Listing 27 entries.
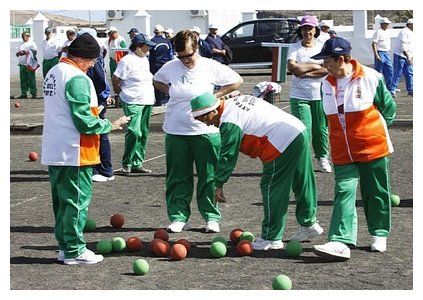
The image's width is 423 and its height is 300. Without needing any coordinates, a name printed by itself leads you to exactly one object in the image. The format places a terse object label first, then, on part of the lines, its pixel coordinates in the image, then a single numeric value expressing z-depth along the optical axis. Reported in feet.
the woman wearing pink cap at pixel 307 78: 41.19
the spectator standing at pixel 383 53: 83.10
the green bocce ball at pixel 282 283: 24.76
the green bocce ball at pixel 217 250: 28.81
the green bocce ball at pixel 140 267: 26.91
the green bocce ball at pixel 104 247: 29.66
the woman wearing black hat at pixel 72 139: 27.55
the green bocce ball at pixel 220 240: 29.99
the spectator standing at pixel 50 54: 82.58
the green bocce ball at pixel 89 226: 33.17
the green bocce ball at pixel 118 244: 29.89
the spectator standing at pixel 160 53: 73.41
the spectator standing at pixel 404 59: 82.02
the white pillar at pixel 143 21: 141.28
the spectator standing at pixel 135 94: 45.73
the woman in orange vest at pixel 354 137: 28.48
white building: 152.56
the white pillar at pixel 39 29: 136.56
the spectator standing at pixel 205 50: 77.51
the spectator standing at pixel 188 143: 32.40
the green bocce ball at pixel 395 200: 35.91
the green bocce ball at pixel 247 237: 30.37
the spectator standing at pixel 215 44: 78.84
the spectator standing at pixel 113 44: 95.19
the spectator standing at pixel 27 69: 97.14
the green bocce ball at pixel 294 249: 28.66
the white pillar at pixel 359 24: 127.85
